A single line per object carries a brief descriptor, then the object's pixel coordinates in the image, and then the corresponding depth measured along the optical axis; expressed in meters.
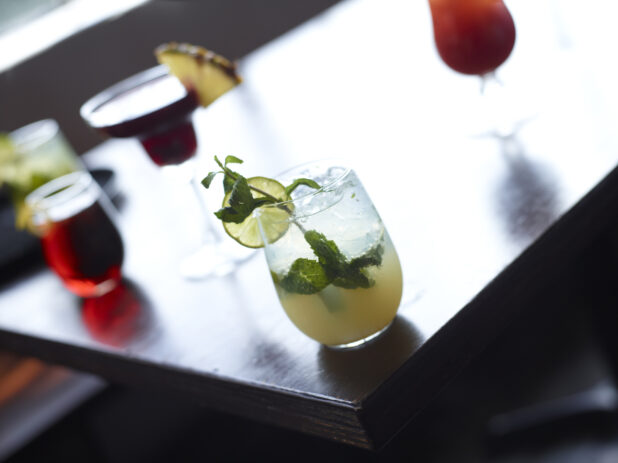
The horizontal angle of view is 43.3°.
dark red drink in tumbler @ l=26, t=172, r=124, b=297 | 1.08
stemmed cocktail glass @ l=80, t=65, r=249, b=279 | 1.03
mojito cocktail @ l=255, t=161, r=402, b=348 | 0.65
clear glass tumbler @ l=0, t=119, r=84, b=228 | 1.40
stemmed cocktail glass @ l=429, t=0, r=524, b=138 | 0.98
